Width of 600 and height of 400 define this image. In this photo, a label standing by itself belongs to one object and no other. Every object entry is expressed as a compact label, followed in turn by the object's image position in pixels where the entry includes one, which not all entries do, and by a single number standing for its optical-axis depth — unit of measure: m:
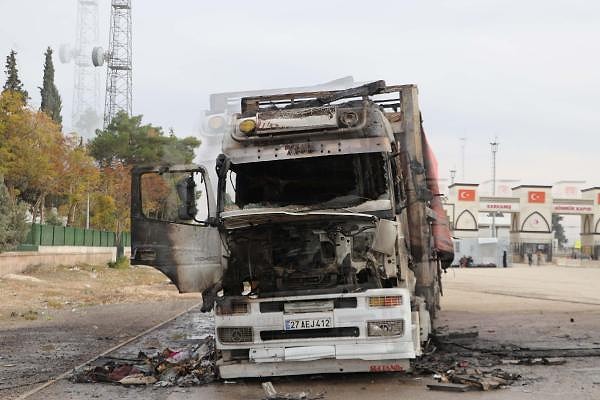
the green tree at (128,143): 52.88
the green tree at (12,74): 52.88
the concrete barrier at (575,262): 62.19
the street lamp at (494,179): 85.26
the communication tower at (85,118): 78.50
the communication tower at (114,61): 60.78
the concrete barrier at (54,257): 30.55
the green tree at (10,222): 29.41
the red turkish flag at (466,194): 66.17
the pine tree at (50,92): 64.00
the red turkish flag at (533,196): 67.56
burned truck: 8.38
